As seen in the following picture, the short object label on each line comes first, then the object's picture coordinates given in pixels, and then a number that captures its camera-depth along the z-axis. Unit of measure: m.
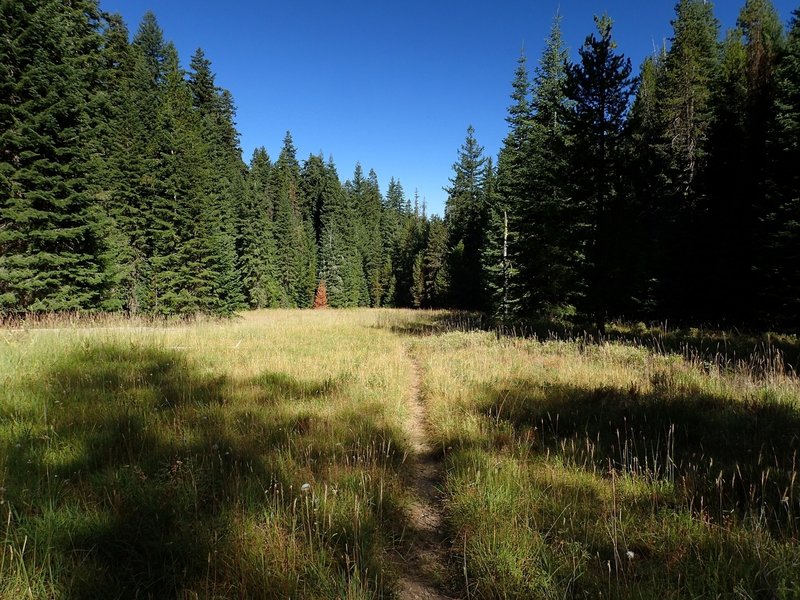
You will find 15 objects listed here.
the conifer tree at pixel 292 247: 50.66
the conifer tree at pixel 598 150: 12.12
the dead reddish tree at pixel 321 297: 54.72
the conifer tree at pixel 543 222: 13.33
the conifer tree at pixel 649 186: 11.94
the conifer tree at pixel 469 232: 44.06
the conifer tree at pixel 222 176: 30.50
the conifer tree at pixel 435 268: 51.16
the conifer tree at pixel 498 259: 22.56
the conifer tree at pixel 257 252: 41.41
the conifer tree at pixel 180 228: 23.62
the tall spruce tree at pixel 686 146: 20.47
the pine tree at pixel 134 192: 24.14
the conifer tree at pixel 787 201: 13.84
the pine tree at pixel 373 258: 63.06
